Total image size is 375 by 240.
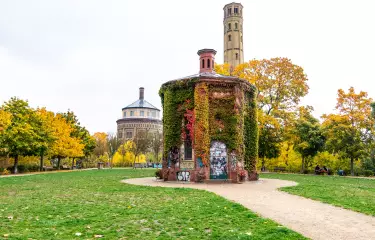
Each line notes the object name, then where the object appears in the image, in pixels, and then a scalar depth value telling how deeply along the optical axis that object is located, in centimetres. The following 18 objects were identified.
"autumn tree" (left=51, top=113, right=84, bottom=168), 4775
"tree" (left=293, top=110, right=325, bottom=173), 4053
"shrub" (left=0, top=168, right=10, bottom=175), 3928
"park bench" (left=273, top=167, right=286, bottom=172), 4640
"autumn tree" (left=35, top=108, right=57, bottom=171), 4243
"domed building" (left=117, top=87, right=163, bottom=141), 9088
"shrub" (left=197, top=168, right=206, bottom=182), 2486
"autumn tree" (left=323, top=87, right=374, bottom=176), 3556
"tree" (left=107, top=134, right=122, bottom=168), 7025
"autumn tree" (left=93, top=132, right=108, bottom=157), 7531
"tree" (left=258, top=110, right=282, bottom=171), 4041
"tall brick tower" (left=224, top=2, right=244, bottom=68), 8356
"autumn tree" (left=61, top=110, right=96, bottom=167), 5644
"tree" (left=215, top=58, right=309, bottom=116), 4222
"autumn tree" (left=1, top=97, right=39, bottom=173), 3731
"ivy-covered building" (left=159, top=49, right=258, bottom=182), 2566
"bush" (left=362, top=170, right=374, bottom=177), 3838
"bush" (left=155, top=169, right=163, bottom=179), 2802
